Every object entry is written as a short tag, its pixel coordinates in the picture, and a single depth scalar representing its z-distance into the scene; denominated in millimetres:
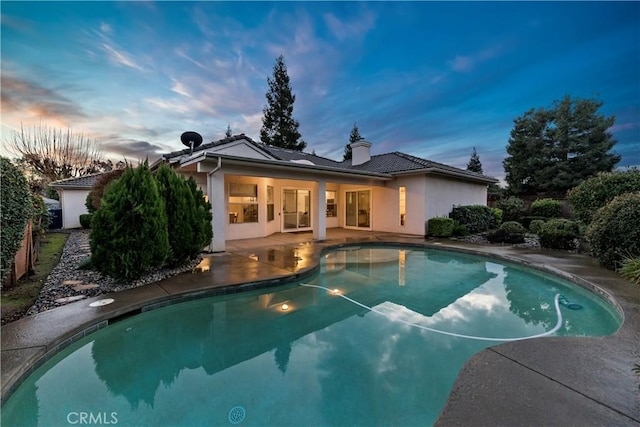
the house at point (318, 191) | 9086
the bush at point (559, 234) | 9477
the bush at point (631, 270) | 5426
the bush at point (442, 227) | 12383
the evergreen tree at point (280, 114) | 27203
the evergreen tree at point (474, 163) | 40281
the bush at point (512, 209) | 16734
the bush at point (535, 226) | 12469
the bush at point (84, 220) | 15782
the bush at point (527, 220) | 15722
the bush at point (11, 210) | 3797
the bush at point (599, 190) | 8969
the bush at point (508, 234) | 11086
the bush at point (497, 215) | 15527
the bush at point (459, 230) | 12852
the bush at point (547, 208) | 16297
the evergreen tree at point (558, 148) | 23219
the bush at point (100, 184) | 12402
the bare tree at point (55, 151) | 20531
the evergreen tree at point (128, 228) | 5156
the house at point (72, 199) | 16250
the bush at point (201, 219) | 7047
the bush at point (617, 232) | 6155
